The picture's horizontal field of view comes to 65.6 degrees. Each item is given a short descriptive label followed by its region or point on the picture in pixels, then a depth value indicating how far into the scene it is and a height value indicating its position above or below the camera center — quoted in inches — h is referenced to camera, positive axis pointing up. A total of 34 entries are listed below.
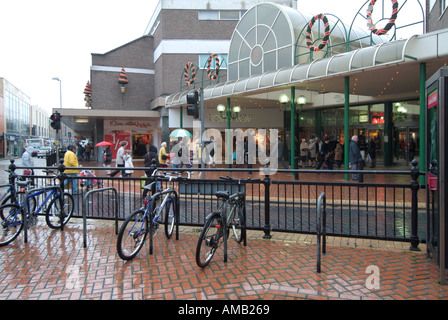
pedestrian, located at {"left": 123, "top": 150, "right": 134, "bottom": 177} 545.6 -1.7
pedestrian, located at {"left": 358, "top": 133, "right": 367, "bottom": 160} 749.8 +32.2
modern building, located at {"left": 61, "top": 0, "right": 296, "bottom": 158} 1155.3 +332.0
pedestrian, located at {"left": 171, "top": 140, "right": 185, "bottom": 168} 644.1 -4.3
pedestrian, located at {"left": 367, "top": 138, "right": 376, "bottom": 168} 806.5 +8.9
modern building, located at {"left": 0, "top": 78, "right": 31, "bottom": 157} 2460.6 +322.4
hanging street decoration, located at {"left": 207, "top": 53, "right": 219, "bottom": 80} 856.3 +222.7
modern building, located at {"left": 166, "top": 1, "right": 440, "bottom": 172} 468.4 +139.4
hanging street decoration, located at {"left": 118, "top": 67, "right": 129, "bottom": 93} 1238.3 +287.4
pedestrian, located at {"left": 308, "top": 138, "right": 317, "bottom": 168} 807.9 +18.8
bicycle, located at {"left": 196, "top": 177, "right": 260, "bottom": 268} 181.0 -38.6
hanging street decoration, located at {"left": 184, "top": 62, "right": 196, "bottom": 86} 937.3 +234.8
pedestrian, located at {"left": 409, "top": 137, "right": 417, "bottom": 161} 785.3 +24.2
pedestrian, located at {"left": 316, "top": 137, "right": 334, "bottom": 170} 713.1 +8.2
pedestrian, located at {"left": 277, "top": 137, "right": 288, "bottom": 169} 711.1 +19.9
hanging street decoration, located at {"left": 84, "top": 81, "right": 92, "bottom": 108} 1531.7 +290.7
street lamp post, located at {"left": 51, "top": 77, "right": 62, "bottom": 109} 1524.6 +292.1
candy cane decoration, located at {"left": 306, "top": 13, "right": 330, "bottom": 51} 569.9 +211.8
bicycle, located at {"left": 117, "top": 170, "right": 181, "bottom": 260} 192.5 -38.4
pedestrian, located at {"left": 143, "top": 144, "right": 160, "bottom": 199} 480.4 +5.3
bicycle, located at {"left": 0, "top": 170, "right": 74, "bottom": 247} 234.1 -38.7
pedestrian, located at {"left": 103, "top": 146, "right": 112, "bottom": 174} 853.2 +4.9
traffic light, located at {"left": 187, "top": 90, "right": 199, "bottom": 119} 410.9 +65.3
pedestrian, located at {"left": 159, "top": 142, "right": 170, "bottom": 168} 513.6 +4.1
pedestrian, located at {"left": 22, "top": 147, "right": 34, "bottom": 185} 540.0 +2.1
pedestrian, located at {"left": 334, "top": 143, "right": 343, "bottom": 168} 705.0 +8.0
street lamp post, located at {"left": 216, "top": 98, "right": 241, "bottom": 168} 785.7 +116.4
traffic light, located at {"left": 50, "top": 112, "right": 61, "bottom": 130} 626.5 +71.8
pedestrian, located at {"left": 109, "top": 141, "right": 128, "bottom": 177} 567.5 +1.6
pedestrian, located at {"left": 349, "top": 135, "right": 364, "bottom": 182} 539.3 +4.6
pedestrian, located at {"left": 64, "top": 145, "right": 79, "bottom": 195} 428.5 +0.2
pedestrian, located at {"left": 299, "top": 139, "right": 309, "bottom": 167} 839.1 +15.0
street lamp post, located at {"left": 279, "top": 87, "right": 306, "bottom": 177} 628.4 +103.6
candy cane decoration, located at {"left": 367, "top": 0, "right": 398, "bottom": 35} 470.0 +193.3
